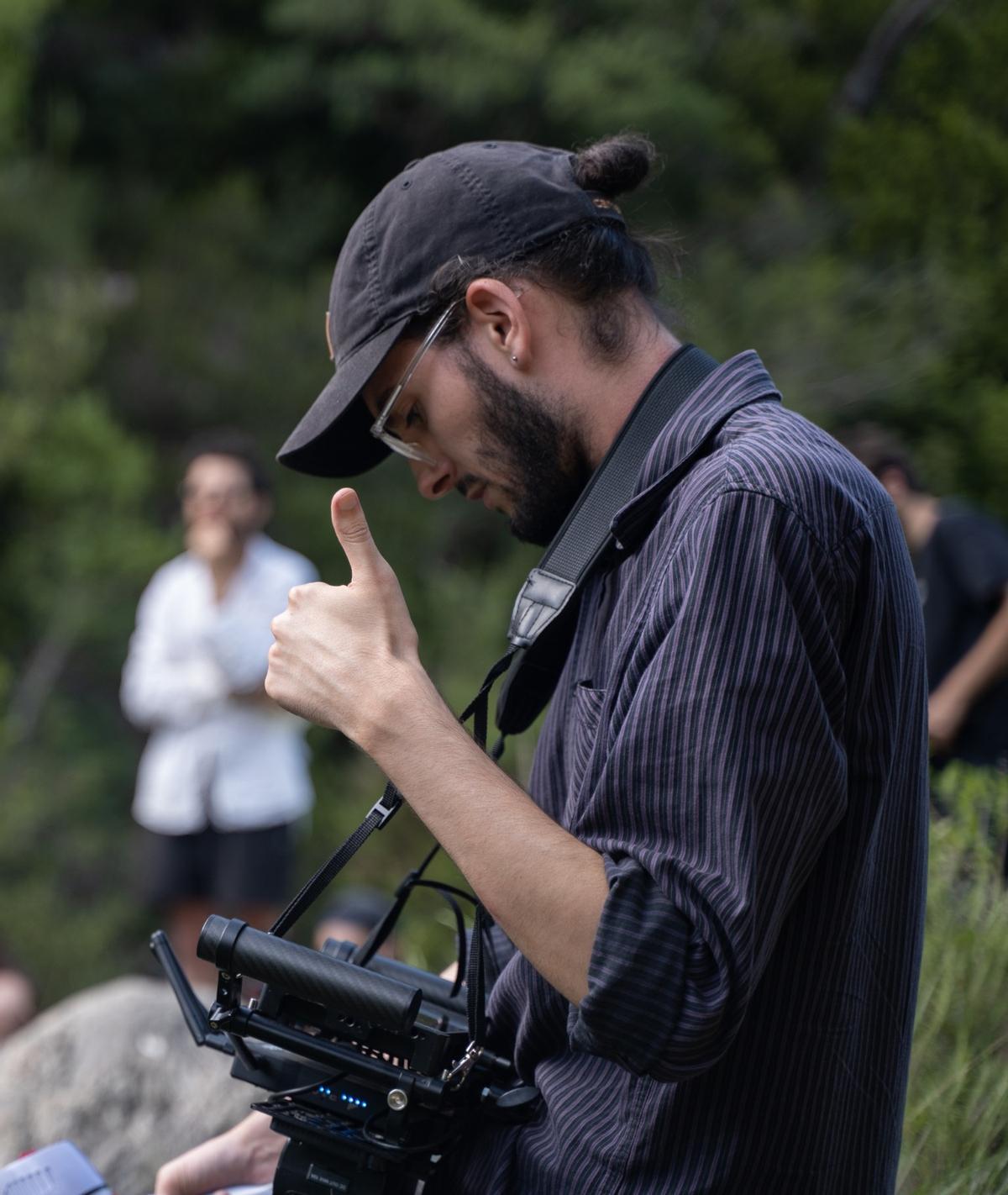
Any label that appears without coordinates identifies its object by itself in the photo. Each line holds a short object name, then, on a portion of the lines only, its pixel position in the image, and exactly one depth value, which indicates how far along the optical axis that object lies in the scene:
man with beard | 1.23
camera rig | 1.46
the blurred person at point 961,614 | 4.03
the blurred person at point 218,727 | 4.54
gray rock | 3.46
